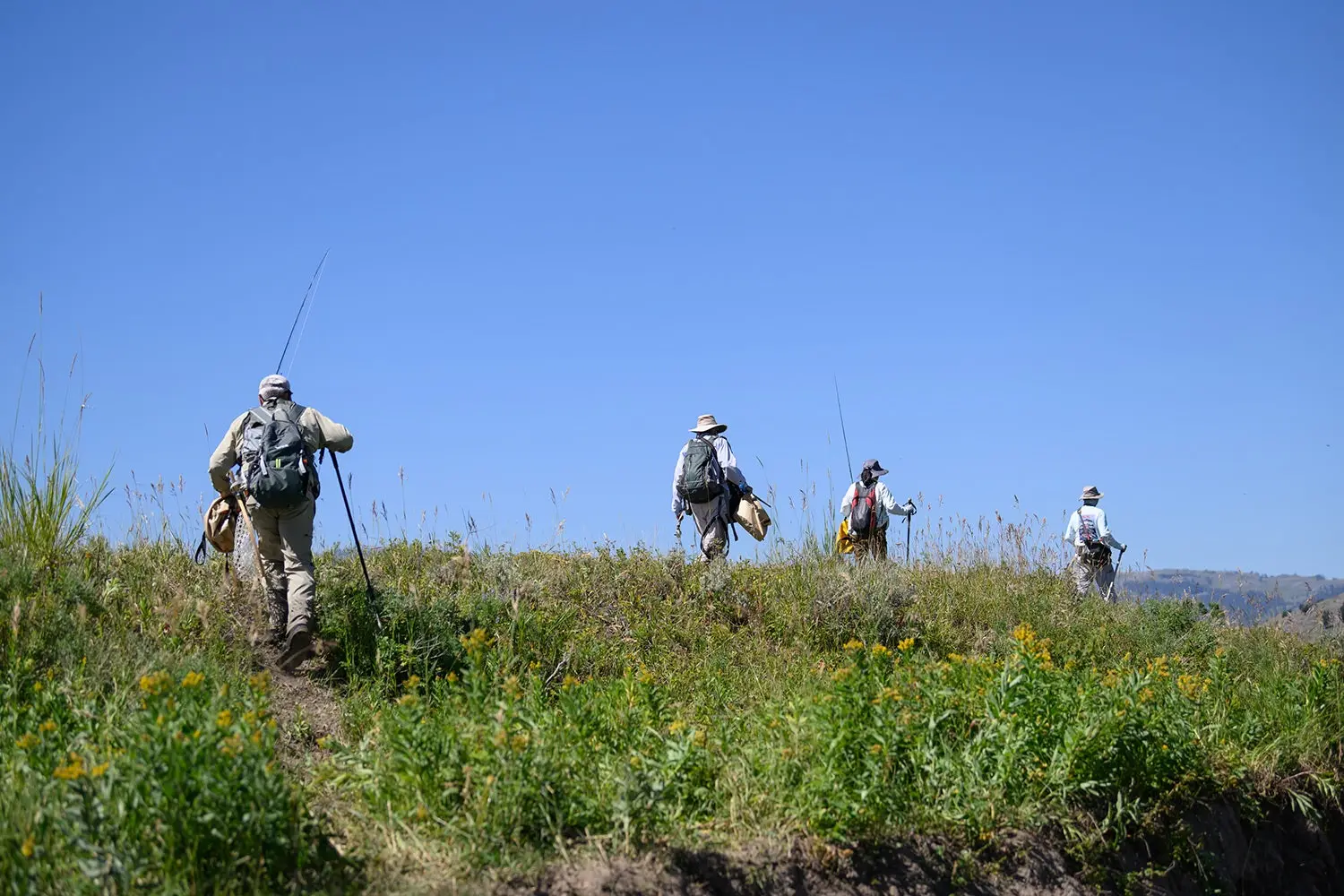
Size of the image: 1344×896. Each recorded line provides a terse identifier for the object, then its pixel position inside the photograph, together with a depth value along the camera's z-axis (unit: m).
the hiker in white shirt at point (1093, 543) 14.30
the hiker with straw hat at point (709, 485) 12.30
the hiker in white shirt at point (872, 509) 13.64
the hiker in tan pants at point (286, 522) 7.91
